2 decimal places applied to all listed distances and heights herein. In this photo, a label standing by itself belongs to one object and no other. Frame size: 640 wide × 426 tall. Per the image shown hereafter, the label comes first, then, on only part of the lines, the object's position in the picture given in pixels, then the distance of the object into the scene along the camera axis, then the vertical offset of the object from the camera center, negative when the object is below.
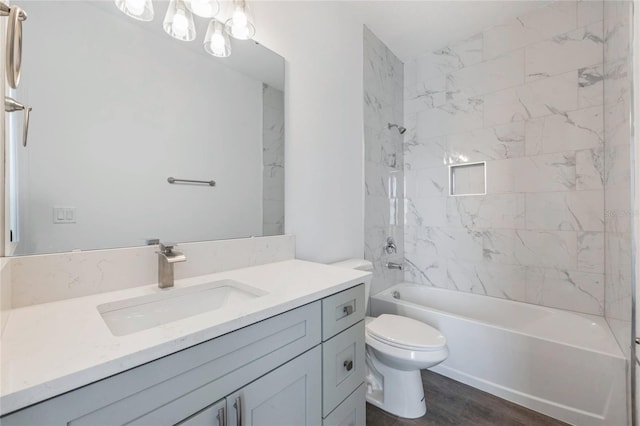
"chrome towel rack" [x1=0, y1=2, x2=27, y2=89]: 0.62 +0.41
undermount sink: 0.84 -0.33
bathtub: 1.42 -0.88
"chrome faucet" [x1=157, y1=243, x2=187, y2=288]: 0.98 -0.20
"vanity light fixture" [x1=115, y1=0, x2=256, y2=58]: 1.03 +0.84
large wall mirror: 0.83 +0.30
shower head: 2.56 +0.83
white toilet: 1.45 -0.82
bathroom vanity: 0.48 -0.34
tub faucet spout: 2.47 -0.50
